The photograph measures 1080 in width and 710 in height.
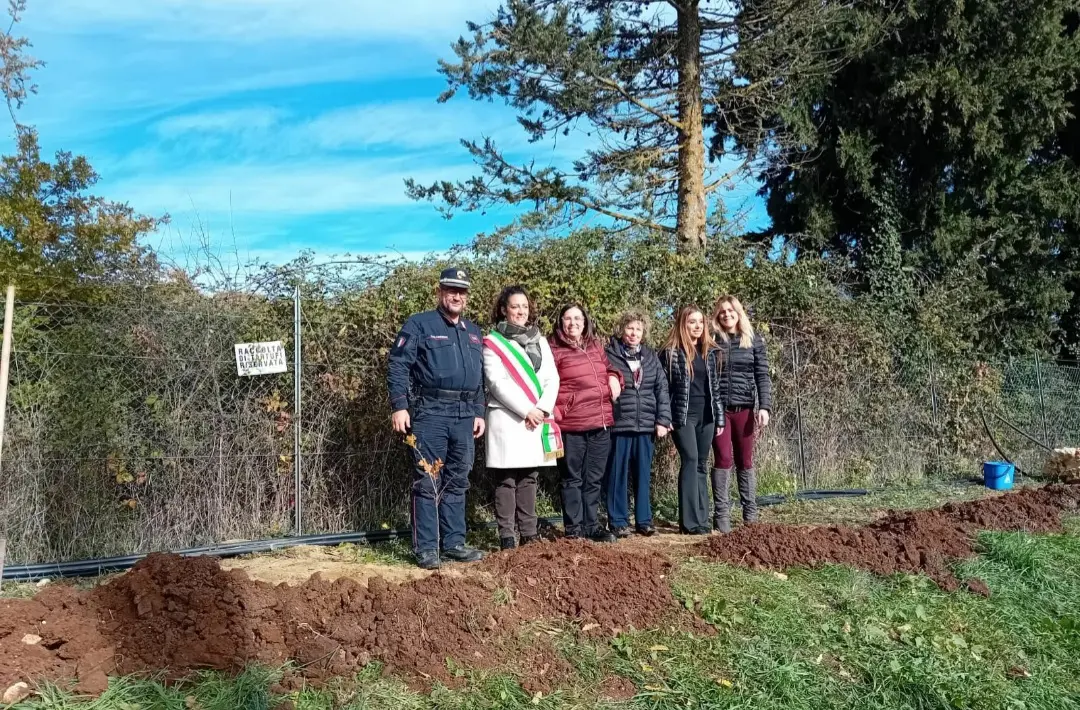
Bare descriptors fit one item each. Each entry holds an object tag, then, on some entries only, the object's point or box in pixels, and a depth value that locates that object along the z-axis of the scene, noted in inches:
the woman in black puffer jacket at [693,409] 274.7
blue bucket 410.6
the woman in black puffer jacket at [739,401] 277.3
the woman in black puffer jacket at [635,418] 265.4
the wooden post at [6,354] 175.3
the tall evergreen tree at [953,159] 567.8
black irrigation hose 216.8
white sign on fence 256.5
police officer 223.6
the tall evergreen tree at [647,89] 507.5
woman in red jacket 255.3
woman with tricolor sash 240.4
